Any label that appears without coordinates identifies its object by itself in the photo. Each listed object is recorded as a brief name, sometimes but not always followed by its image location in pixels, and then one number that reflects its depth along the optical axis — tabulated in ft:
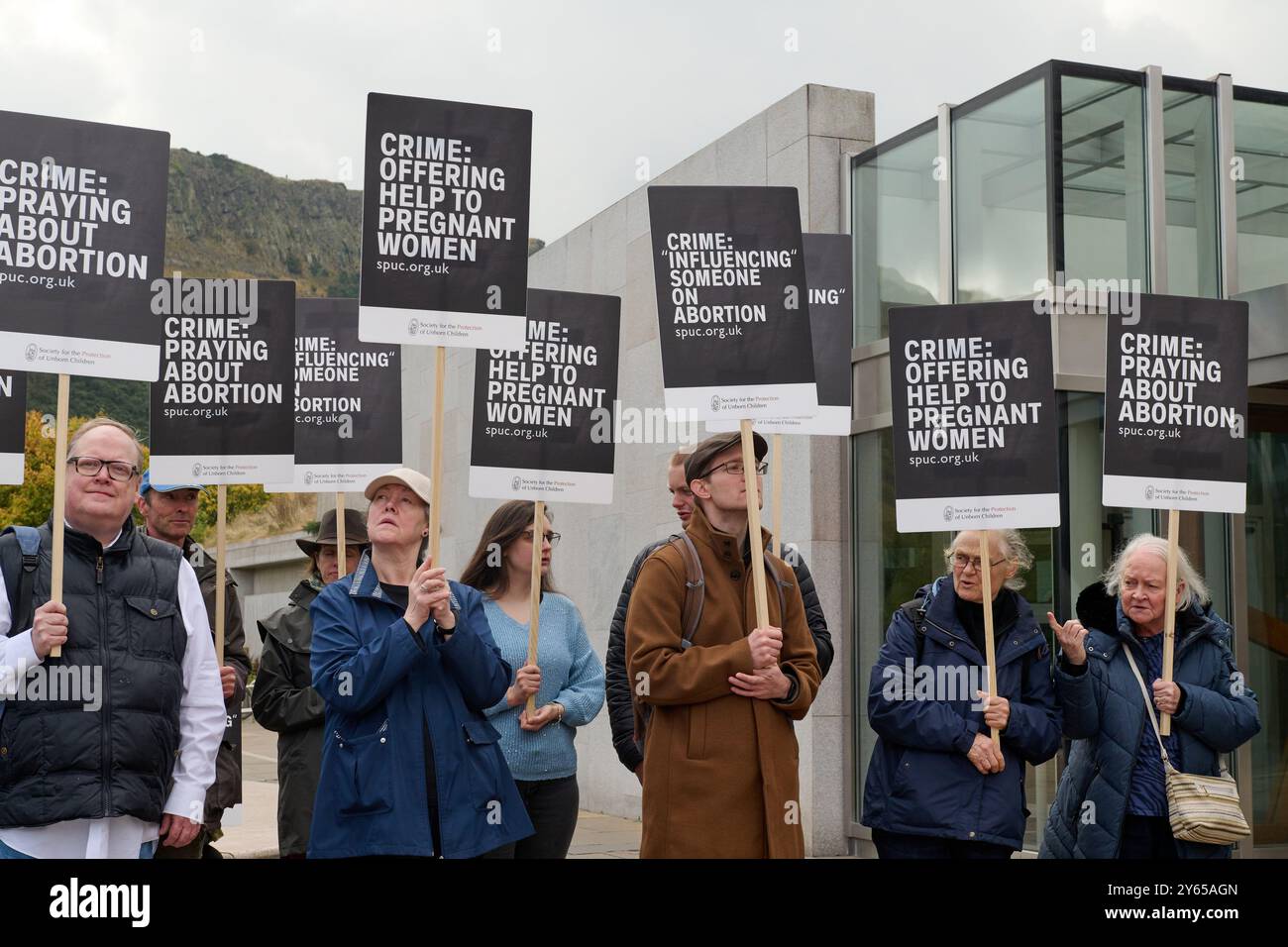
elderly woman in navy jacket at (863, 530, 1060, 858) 17.30
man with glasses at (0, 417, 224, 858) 14.25
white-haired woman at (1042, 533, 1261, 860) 18.35
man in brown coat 15.67
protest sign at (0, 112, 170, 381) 16.01
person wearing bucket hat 20.94
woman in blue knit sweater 19.42
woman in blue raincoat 15.52
